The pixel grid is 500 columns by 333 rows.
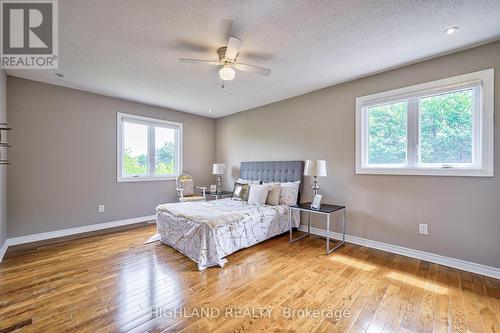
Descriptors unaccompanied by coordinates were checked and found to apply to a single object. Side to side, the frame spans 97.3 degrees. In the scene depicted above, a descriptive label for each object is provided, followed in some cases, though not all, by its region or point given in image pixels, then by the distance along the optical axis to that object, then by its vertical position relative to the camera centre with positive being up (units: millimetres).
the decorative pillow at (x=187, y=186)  5043 -474
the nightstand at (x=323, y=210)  3139 -637
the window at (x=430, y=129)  2488 +508
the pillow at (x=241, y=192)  4180 -508
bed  2709 -844
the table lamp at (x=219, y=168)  5359 -65
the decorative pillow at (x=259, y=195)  3874 -510
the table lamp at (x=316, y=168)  3371 -25
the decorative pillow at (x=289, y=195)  3924 -513
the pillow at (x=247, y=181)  4596 -333
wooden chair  4895 -524
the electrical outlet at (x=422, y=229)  2828 -801
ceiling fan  2326 +1155
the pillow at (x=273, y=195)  3867 -514
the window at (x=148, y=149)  4531 +378
